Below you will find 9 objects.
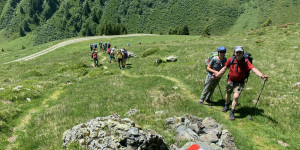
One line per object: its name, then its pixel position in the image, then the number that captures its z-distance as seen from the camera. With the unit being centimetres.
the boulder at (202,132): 787
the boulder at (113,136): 681
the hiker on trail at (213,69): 1171
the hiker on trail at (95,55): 3140
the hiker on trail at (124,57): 2921
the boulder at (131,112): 1126
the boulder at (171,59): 2916
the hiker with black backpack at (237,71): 966
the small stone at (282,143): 830
